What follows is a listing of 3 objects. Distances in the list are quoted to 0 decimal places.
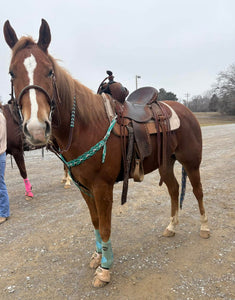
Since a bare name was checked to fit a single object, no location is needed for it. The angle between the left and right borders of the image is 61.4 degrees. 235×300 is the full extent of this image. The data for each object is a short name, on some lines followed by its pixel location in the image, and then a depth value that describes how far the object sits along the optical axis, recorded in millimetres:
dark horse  4402
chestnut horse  1381
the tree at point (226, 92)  46031
